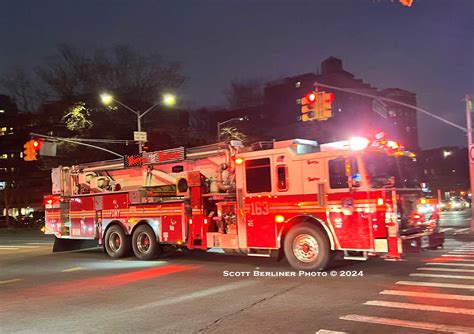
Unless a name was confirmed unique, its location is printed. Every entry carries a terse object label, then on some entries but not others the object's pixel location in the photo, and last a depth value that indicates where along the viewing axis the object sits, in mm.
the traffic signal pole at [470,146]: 21484
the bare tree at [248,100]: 59688
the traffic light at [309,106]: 17484
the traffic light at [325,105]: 17438
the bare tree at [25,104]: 41688
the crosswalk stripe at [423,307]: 6832
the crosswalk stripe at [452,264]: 11063
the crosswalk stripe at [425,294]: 7680
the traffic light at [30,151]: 25078
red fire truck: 9867
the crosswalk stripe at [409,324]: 5938
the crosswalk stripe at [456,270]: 10145
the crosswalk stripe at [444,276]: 9429
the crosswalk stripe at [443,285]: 8473
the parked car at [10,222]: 54062
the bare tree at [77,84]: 39062
